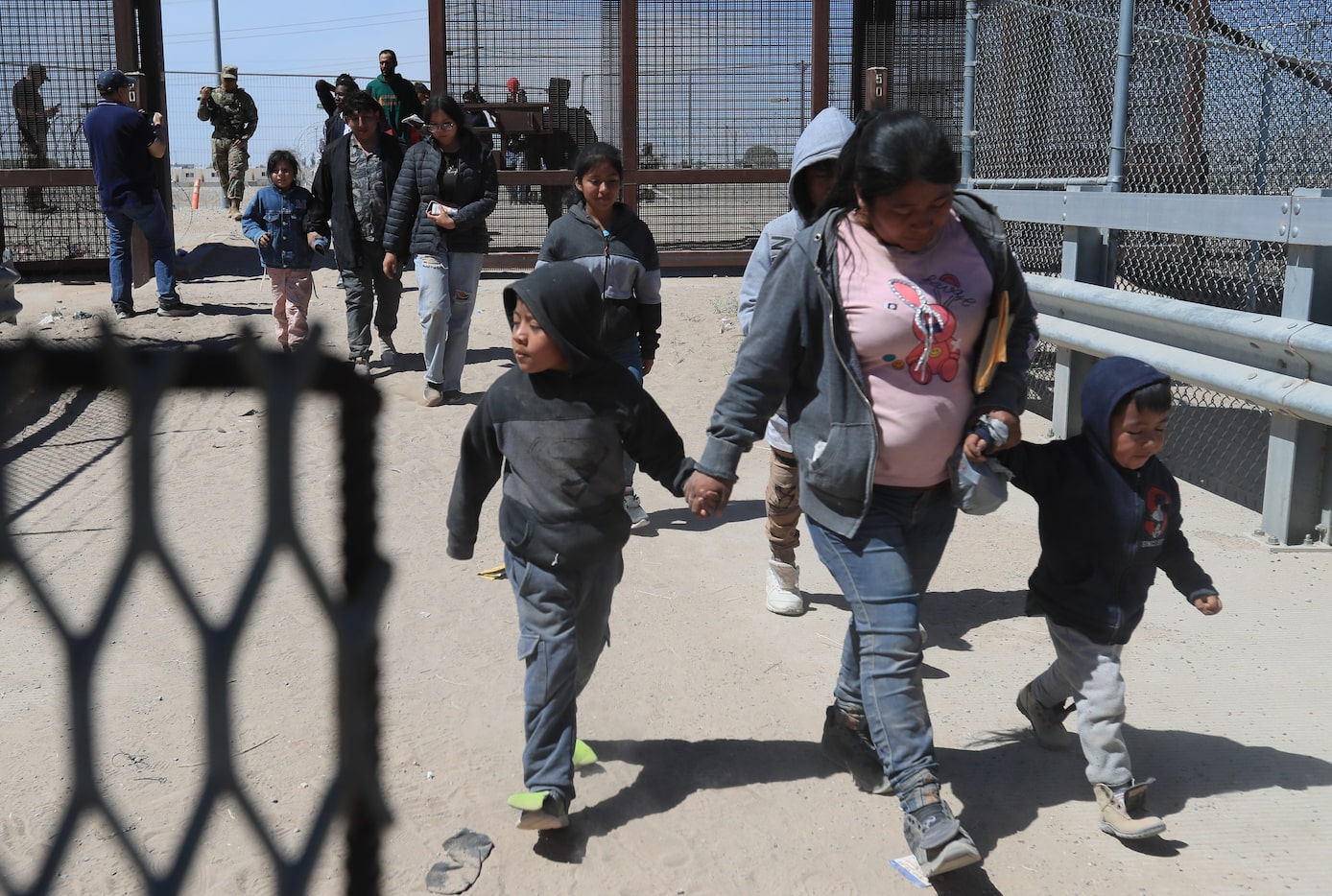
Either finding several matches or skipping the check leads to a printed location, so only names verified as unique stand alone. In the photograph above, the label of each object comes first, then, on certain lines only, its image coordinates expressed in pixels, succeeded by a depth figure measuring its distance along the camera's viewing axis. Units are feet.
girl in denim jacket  29.71
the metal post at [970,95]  27.20
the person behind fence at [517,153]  42.16
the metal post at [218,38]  117.70
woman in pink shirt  10.19
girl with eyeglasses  26.99
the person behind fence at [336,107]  32.94
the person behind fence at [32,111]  40.16
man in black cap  34.47
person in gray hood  13.55
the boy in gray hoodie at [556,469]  10.83
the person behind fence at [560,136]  41.86
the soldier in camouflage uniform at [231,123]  52.34
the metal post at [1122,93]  21.79
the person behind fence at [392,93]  35.09
